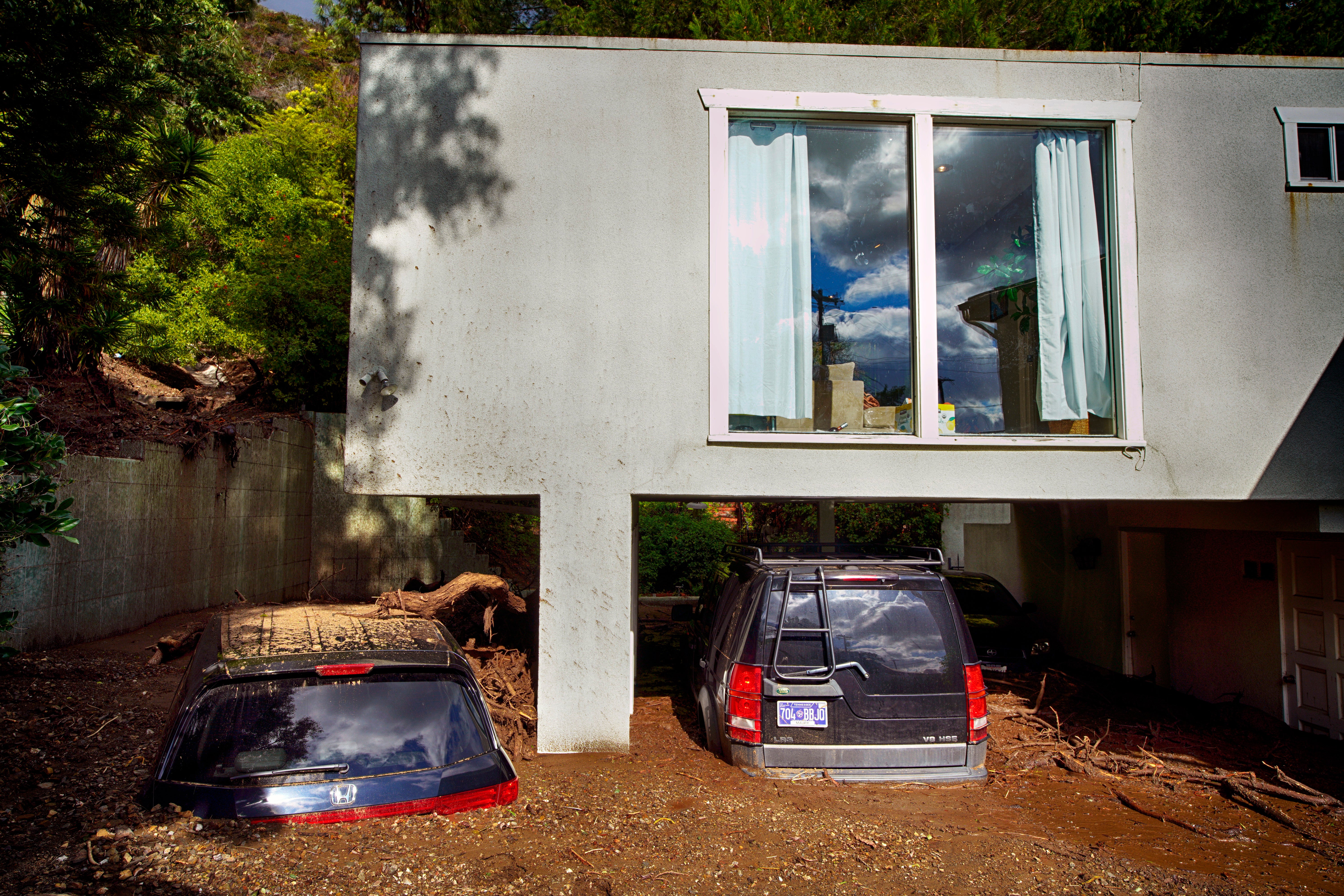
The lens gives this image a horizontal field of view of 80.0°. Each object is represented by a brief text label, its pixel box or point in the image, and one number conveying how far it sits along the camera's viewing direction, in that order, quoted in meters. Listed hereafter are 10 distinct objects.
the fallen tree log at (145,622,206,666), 7.29
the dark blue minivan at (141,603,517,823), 3.22
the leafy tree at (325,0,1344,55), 12.84
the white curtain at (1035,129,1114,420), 6.33
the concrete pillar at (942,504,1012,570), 15.17
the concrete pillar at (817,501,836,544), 7.95
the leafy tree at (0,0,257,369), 6.23
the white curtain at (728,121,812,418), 6.27
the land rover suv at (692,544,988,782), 5.00
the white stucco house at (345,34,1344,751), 6.00
